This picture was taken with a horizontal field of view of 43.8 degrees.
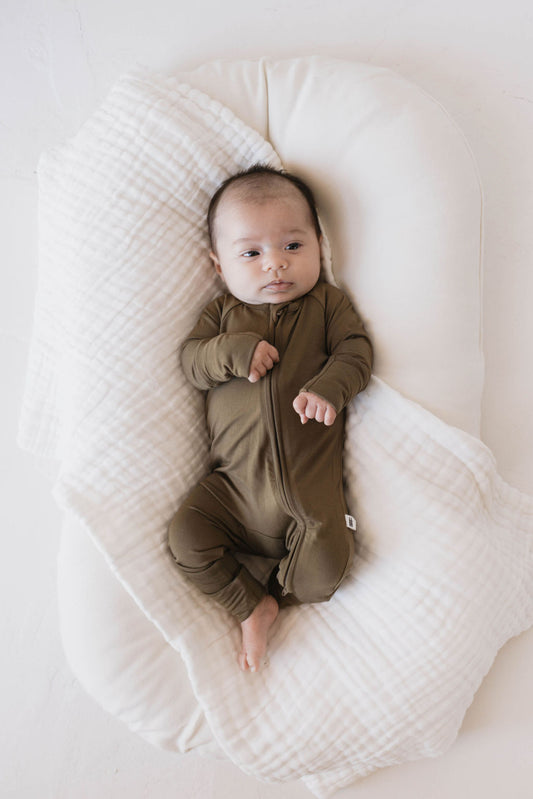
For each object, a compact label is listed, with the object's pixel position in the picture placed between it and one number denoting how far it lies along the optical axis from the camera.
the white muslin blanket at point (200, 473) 1.11
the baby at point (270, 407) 1.13
